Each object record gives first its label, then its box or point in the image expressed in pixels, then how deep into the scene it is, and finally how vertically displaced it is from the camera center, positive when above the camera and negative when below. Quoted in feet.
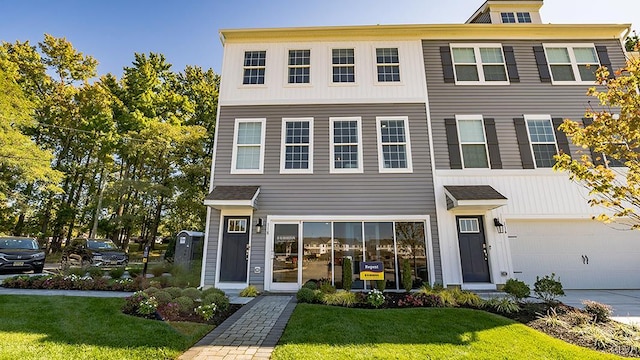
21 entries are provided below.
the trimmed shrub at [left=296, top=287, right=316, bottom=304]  22.74 -3.60
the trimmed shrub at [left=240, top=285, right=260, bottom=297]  26.21 -3.77
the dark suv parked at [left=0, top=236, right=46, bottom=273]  36.19 -0.53
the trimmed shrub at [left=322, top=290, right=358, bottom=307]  21.68 -3.68
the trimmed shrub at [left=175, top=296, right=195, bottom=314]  19.33 -3.66
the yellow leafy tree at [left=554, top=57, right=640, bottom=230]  16.74 +7.22
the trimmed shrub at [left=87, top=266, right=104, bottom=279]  30.04 -2.24
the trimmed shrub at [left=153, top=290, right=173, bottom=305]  20.10 -3.26
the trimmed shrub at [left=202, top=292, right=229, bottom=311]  20.59 -3.57
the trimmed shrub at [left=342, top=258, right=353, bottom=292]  26.68 -2.17
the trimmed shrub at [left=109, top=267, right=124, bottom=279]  30.81 -2.39
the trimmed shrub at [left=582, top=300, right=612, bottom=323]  18.02 -3.88
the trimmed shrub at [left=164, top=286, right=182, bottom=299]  22.11 -3.18
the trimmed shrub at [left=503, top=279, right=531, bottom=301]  21.27 -2.92
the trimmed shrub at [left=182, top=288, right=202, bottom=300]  22.35 -3.36
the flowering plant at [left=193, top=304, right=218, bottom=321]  18.28 -3.89
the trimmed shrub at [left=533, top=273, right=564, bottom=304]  20.77 -2.78
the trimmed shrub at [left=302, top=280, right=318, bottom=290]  25.66 -3.14
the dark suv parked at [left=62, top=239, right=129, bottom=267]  42.57 -0.45
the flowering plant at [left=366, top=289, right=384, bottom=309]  21.08 -3.58
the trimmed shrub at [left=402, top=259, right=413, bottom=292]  25.83 -2.46
